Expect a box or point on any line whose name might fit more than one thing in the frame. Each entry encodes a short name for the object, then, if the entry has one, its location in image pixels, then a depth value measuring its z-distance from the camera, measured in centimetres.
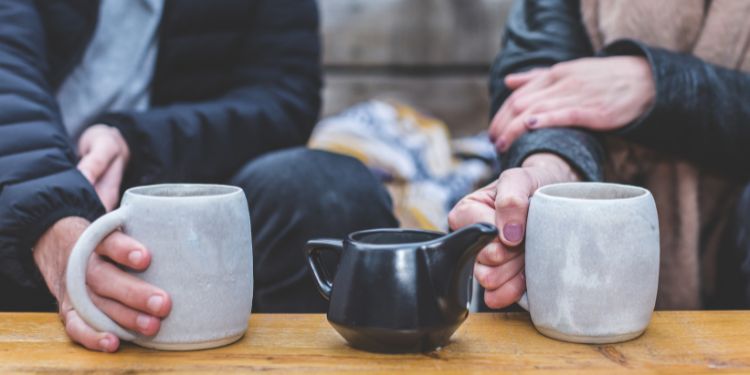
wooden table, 90
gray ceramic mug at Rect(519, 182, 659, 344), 93
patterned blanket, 213
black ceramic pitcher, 89
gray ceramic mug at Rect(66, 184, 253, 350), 91
